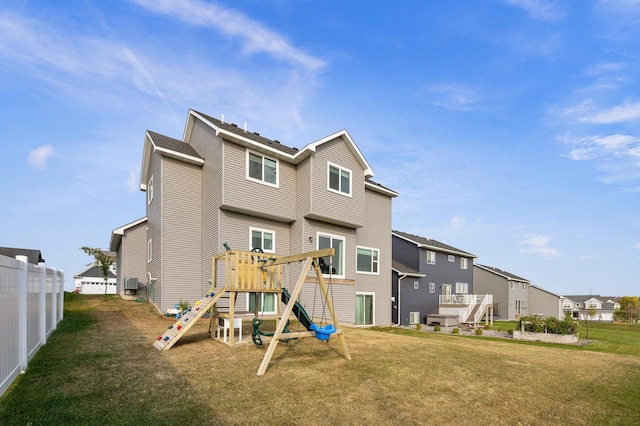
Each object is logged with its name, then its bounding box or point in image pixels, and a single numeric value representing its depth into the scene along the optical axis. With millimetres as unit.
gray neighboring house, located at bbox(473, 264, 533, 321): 40906
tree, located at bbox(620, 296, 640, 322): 54812
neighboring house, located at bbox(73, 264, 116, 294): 53906
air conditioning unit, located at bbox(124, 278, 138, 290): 19891
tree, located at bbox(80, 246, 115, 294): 31266
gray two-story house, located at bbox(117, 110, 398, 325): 15758
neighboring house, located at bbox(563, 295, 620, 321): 72188
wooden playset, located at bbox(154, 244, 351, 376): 8578
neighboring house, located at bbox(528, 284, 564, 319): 46469
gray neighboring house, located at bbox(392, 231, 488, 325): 29156
